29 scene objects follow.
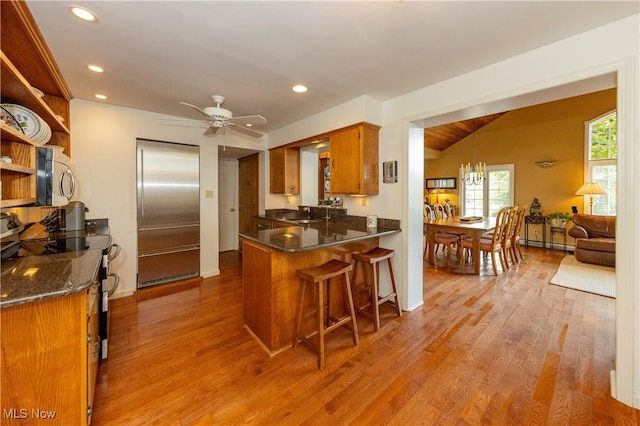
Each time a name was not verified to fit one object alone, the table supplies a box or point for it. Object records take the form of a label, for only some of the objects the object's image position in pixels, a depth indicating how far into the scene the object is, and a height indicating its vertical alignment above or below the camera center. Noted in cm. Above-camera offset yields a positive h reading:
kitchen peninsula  215 -51
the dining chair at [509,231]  440 -37
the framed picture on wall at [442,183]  797 +85
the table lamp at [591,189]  512 +40
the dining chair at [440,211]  561 -3
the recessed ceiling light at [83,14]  154 +120
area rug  346 -102
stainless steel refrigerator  345 +0
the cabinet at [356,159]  297 +60
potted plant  586 -20
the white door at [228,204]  560 +15
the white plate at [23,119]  154 +58
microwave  170 +24
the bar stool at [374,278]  248 -73
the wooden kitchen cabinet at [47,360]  109 -66
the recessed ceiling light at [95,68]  223 +125
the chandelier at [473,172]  582 +96
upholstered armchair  443 -53
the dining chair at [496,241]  420 -54
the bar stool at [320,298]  200 -72
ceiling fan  248 +91
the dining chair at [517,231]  479 -41
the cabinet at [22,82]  134 +72
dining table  421 -31
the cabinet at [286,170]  423 +66
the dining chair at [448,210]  611 +0
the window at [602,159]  541 +106
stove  171 -27
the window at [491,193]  686 +46
